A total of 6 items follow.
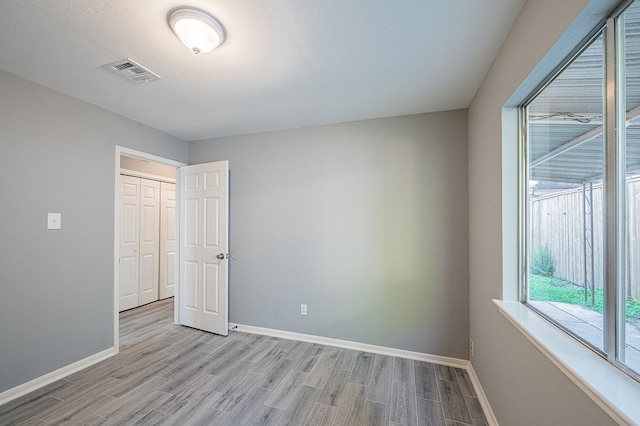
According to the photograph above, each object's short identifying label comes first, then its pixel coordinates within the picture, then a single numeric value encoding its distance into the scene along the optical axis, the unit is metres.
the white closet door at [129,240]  3.81
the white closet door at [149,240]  4.11
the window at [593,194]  0.83
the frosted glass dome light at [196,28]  1.33
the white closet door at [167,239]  4.43
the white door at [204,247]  3.11
